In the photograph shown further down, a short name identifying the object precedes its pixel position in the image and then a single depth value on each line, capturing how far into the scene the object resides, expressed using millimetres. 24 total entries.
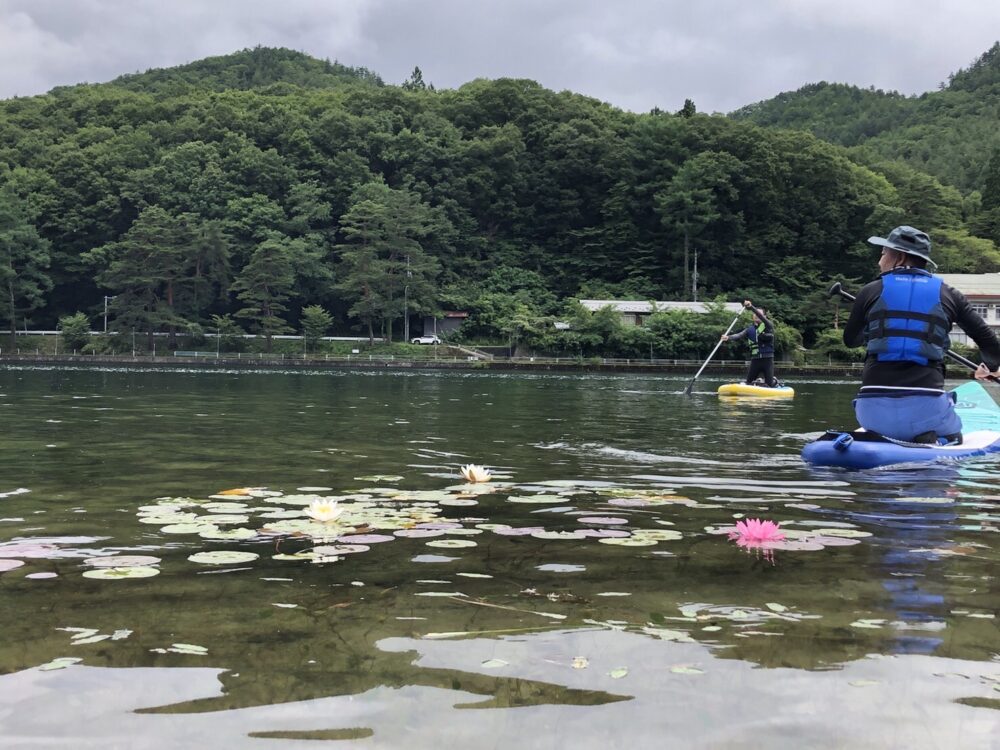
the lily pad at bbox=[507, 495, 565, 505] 5621
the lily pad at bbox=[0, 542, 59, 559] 3959
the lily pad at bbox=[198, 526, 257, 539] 4406
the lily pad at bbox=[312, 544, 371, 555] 4053
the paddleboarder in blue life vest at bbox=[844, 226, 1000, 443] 6992
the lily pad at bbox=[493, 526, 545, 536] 4535
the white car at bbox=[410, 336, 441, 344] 60656
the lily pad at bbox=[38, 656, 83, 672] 2562
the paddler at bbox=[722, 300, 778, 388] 18688
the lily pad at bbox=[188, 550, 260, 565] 3842
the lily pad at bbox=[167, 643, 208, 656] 2682
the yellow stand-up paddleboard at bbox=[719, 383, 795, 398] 19062
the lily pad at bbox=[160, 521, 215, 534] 4516
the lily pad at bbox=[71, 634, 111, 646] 2766
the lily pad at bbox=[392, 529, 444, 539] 4453
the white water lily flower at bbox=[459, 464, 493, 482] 6051
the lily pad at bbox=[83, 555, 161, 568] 3787
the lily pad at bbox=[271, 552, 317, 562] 3893
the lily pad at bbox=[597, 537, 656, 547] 4254
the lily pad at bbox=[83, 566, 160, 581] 3578
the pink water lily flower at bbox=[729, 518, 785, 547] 4223
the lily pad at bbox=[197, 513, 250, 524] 4828
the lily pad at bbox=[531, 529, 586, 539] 4452
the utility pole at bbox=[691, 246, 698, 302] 66662
